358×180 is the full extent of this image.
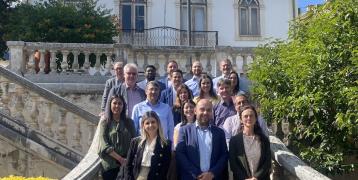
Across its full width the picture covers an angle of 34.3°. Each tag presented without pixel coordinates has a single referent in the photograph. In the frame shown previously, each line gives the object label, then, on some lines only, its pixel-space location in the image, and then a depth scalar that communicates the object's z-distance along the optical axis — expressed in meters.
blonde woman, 6.51
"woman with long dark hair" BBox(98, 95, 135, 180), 6.95
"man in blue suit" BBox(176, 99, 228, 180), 6.68
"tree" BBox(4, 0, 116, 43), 17.06
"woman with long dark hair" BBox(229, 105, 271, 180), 6.76
